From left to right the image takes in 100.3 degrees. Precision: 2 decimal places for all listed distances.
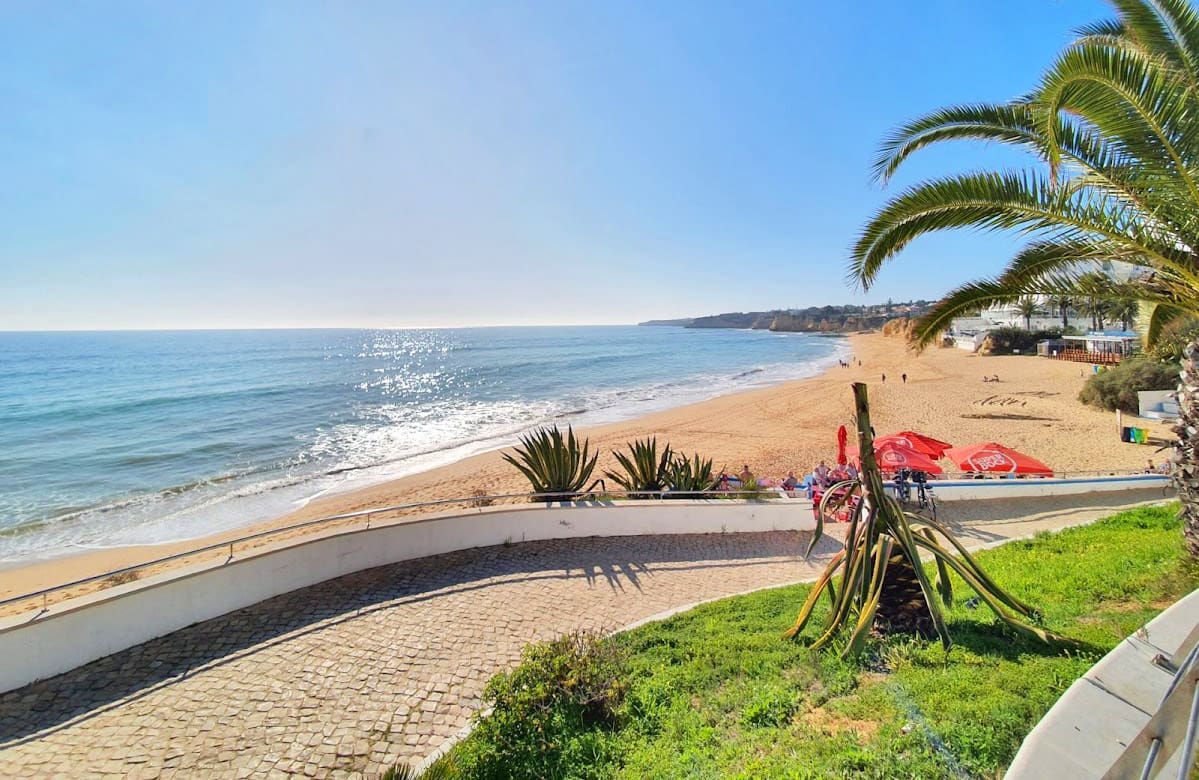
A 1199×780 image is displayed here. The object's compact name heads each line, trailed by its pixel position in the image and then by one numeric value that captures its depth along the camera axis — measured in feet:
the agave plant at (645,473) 31.48
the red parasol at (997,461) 34.45
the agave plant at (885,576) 12.39
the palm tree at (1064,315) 192.41
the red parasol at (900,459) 31.63
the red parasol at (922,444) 33.76
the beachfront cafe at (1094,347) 120.06
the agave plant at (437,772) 10.12
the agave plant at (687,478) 31.45
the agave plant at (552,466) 29.04
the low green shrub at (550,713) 10.94
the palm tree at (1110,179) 14.49
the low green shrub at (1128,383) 71.31
